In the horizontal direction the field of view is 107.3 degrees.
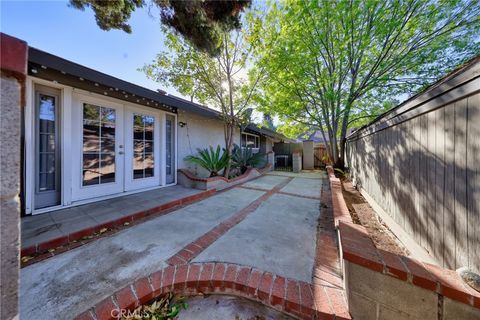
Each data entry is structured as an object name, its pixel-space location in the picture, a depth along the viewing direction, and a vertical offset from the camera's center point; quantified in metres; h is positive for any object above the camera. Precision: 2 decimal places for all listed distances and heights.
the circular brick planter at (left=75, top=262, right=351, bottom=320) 1.46 -1.21
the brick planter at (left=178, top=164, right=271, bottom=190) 5.07 -0.68
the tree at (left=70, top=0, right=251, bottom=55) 3.65 +3.16
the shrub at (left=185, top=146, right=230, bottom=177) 5.65 -0.05
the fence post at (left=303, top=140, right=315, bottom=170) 10.92 +0.25
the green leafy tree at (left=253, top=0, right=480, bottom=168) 5.07 +3.68
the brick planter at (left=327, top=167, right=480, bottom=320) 1.13 -0.90
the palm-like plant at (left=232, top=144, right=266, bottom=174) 7.40 +0.03
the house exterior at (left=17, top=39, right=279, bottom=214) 2.94 +0.49
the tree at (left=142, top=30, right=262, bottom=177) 5.07 +2.72
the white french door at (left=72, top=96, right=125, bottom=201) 3.51 +0.24
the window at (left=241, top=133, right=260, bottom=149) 10.61 +1.24
